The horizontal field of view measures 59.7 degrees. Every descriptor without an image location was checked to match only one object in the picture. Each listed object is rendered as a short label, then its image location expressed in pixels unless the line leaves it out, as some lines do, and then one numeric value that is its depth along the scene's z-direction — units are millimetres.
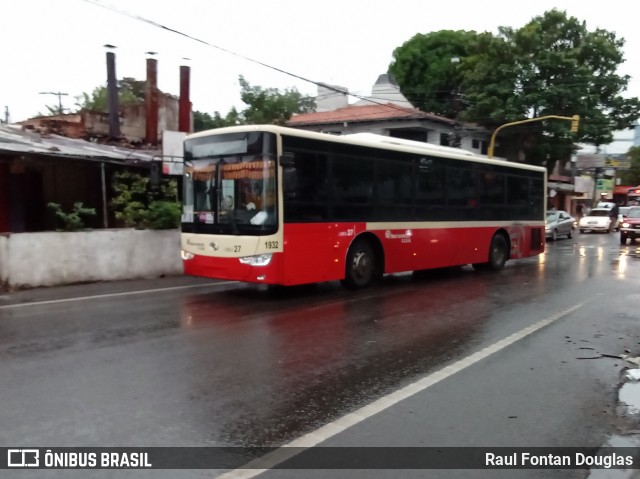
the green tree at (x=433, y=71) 42375
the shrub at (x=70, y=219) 12203
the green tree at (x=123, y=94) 44219
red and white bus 9438
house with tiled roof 33156
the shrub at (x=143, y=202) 13758
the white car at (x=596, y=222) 37000
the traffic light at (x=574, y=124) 25078
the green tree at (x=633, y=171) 77688
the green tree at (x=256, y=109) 46156
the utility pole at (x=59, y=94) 43356
